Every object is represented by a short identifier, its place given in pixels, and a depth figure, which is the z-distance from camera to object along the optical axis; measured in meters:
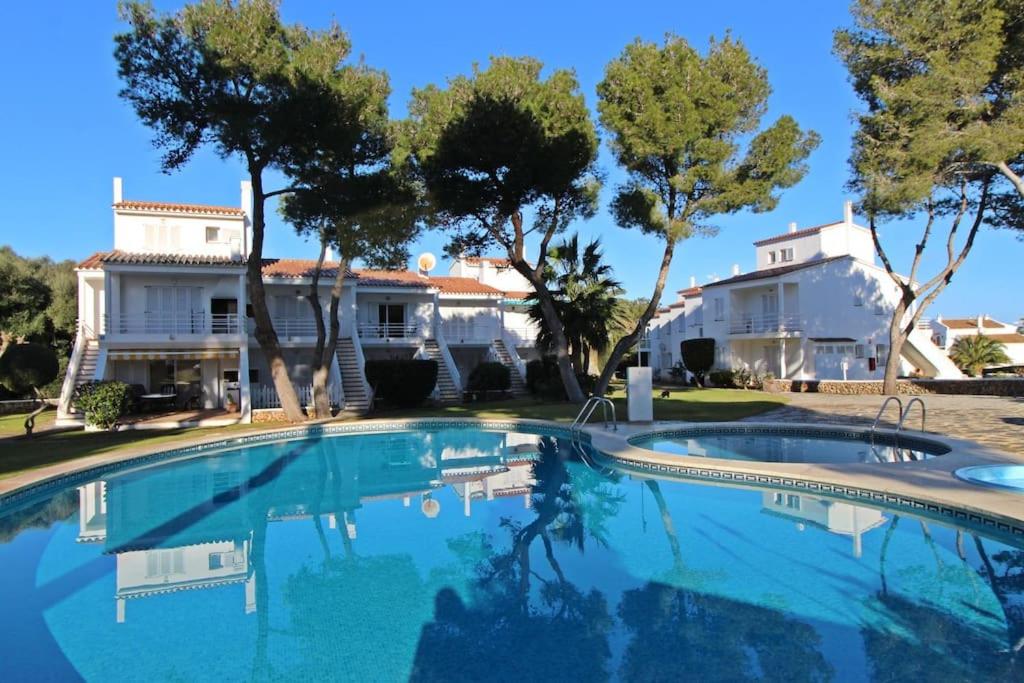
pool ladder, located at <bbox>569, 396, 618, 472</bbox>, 16.26
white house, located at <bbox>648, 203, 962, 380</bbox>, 40.34
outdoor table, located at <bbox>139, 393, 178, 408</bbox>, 25.62
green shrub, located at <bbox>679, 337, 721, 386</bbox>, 43.72
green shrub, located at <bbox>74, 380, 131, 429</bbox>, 20.92
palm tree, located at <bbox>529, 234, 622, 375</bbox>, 28.44
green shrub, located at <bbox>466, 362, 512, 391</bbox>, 32.03
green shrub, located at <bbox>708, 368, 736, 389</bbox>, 40.94
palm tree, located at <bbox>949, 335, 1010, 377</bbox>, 42.53
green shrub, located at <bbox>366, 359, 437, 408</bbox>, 27.42
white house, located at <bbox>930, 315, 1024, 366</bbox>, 64.44
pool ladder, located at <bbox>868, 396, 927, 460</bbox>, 15.07
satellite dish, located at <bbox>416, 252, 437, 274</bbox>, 42.69
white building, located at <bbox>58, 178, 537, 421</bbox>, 25.88
